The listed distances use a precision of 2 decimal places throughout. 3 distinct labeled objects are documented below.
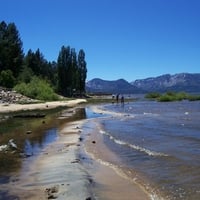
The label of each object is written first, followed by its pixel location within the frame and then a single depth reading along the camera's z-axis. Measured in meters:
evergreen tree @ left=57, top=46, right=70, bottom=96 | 72.64
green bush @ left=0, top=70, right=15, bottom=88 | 53.56
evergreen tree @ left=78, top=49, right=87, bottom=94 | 77.03
